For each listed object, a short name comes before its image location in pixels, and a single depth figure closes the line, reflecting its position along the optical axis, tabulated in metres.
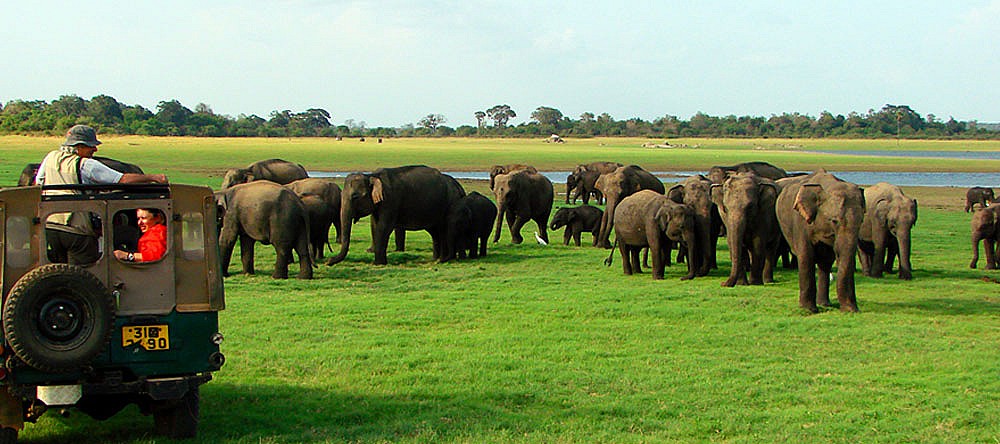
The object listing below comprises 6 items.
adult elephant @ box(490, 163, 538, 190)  36.33
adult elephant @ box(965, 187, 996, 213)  34.25
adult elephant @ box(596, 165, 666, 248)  27.06
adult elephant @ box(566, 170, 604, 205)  41.72
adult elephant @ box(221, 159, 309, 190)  29.50
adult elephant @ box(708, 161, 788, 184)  26.75
